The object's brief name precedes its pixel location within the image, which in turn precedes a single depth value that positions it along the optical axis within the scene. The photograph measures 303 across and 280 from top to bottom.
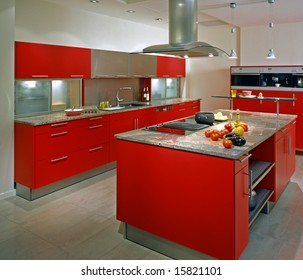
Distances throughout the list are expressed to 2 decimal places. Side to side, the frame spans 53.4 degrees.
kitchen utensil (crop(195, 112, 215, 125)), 3.56
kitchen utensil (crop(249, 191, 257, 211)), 2.91
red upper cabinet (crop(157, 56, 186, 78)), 6.30
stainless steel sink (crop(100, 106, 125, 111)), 4.87
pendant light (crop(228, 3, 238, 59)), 4.38
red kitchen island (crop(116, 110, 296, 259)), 2.18
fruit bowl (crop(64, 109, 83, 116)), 4.06
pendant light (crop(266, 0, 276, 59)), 4.06
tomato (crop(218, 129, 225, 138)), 2.68
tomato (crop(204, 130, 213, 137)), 2.71
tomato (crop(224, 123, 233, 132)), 2.91
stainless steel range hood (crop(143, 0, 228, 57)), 3.44
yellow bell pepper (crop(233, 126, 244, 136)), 2.80
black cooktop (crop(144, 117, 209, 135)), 3.05
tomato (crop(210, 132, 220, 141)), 2.60
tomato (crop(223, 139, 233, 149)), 2.31
